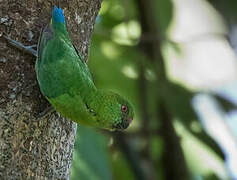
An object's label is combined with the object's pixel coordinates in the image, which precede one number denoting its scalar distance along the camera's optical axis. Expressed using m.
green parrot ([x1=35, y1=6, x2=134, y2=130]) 5.65
